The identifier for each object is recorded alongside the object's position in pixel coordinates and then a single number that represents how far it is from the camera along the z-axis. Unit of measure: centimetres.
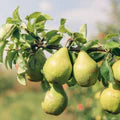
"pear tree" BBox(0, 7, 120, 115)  103
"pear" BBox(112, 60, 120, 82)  103
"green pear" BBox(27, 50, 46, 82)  111
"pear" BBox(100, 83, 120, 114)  107
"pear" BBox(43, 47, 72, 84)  102
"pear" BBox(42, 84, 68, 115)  110
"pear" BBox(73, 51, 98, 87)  102
